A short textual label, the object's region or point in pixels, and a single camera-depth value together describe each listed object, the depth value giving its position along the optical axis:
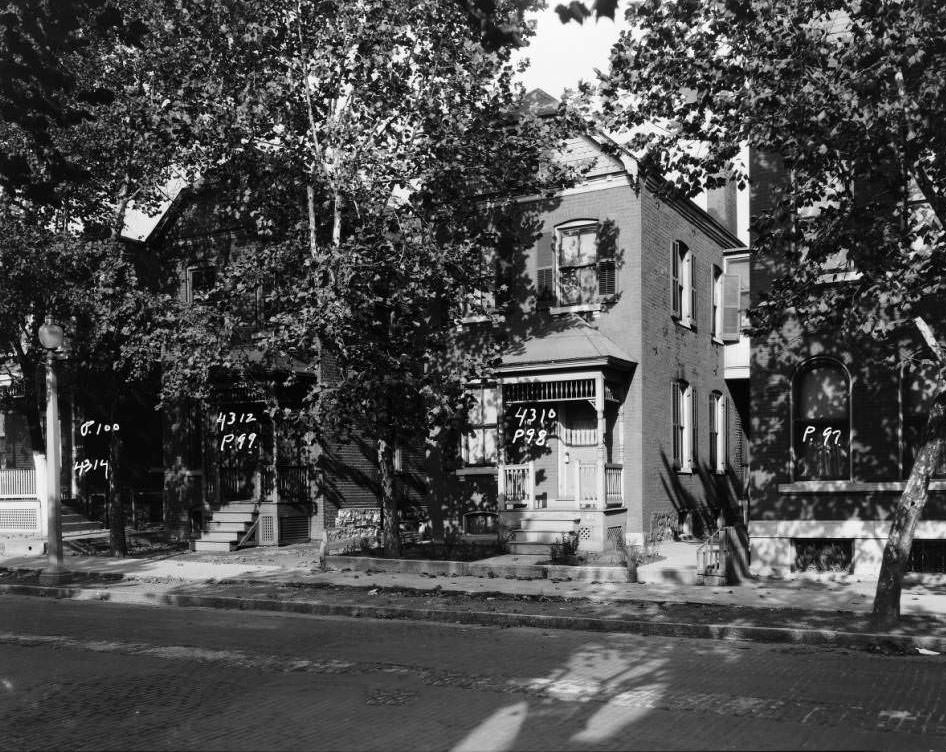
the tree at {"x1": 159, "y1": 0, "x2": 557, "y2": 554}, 17.67
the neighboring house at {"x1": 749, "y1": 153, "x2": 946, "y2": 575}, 17.08
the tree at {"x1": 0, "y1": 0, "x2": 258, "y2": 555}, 19.66
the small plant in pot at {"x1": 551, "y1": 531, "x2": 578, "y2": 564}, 19.75
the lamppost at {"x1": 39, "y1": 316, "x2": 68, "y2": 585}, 17.98
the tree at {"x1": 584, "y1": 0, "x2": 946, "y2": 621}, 11.97
